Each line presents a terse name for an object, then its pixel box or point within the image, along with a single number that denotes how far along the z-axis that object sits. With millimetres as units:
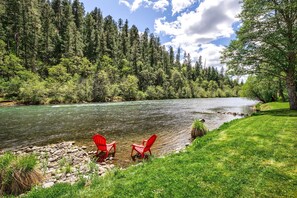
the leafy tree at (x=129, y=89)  57561
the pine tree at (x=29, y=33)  53144
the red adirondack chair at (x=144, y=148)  7368
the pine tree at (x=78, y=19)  68180
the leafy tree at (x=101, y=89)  48879
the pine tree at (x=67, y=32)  61522
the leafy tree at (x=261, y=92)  27484
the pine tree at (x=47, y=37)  58701
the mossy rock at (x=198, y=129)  10413
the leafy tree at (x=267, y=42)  12063
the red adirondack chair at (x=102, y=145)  7693
